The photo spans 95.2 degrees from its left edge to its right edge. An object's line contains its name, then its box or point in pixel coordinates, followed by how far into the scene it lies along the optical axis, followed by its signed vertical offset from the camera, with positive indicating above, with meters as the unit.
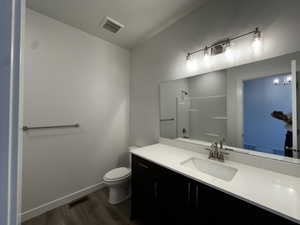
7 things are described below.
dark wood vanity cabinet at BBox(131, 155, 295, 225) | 0.83 -0.69
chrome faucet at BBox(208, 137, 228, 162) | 1.40 -0.40
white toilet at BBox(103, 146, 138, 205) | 1.86 -0.99
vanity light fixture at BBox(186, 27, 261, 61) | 1.24 +0.72
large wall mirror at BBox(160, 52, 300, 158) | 1.12 +0.07
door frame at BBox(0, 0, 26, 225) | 0.34 +0.01
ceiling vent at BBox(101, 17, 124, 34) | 1.88 +1.26
